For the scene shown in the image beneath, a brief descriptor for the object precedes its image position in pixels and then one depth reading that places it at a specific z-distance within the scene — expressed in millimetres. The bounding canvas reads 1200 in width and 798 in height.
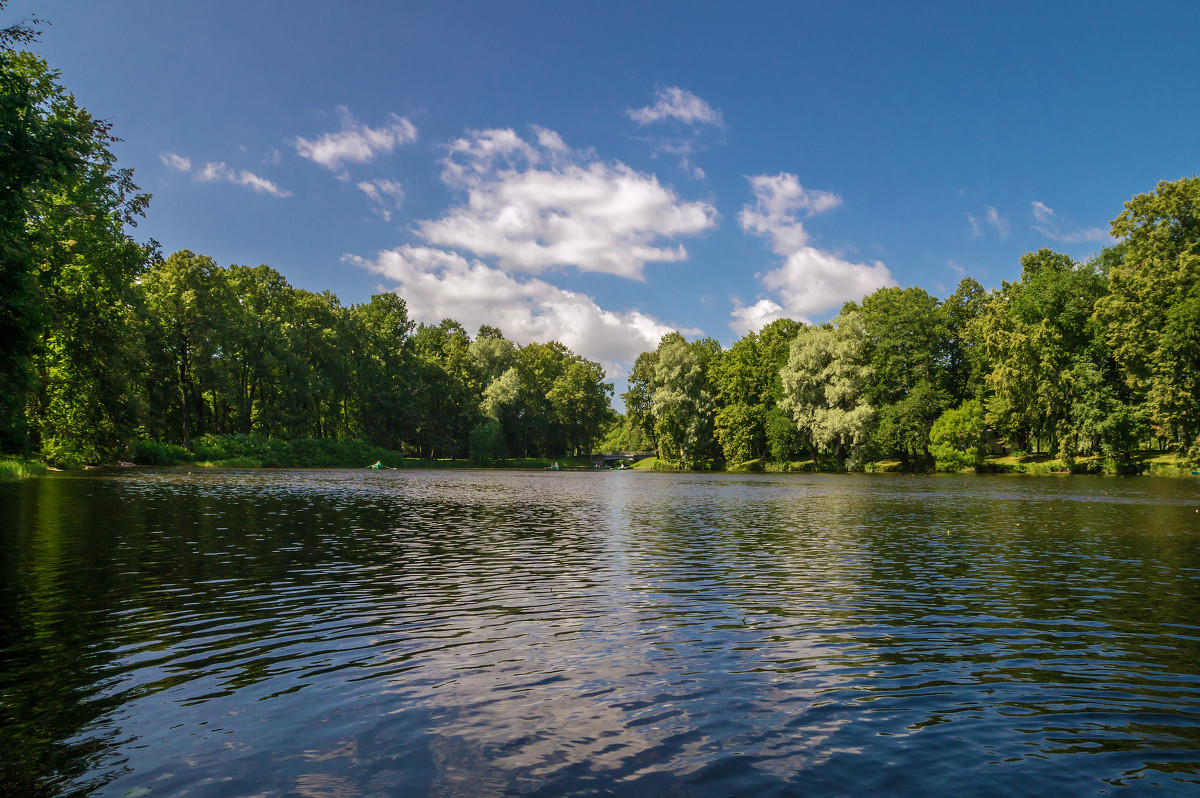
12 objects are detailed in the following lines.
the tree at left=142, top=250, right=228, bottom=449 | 73250
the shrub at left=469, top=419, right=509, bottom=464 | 115250
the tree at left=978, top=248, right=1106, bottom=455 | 71688
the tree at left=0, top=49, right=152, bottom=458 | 18984
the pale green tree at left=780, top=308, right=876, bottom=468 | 81562
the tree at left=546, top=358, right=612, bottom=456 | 137125
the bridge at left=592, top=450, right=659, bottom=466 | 139375
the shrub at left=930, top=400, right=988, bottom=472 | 78250
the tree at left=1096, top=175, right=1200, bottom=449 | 60594
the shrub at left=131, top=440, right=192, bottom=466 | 66562
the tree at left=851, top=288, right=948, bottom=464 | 80812
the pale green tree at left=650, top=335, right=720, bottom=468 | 101375
